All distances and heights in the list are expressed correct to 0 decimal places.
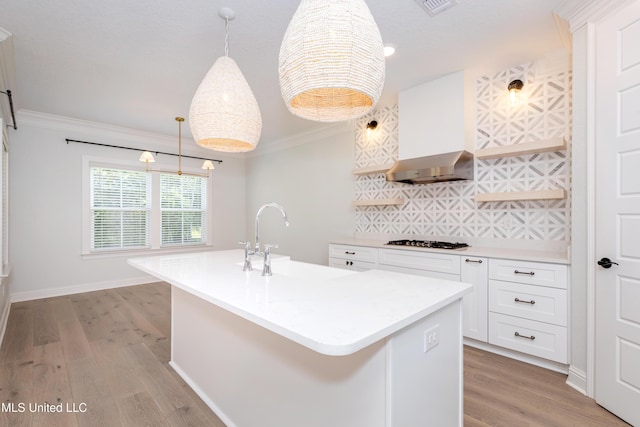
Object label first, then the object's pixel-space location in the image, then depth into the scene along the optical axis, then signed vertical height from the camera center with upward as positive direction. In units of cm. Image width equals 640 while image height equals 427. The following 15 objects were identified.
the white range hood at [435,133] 304 +86
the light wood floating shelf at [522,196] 256 +16
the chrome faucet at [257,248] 213 -25
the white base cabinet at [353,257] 348 -54
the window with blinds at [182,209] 547 +6
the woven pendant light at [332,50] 112 +62
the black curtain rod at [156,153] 402 +105
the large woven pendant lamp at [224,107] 173 +61
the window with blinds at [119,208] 477 +7
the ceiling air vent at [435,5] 204 +143
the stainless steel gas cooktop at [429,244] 306 -33
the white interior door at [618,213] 175 +1
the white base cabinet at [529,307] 227 -75
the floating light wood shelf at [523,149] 255 +58
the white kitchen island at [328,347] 108 -60
